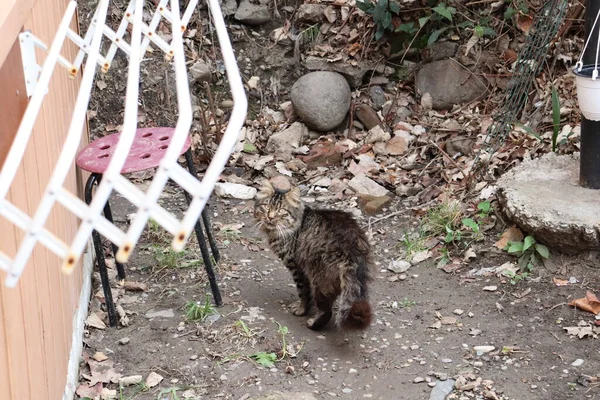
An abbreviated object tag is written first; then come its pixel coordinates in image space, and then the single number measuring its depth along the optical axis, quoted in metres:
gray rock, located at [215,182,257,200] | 6.62
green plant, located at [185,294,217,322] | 4.79
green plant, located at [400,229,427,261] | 5.57
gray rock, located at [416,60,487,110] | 7.45
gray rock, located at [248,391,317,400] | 4.04
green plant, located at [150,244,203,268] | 5.42
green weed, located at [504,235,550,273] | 5.12
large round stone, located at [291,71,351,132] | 7.33
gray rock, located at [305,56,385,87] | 7.71
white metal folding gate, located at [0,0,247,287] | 1.51
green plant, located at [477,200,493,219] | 5.65
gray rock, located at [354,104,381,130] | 7.50
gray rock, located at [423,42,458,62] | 7.57
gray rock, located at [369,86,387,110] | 7.71
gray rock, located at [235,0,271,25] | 8.07
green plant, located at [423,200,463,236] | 5.63
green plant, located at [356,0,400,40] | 7.55
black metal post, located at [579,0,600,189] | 4.97
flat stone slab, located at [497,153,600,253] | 4.91
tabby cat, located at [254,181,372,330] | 4.29
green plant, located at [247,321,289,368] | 4.34
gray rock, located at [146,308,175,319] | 4.87
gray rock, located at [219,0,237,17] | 8.09
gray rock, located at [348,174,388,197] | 6.50
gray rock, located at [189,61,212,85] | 7.65
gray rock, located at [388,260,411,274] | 5.44
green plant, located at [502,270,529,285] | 5.09
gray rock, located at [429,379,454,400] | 4.09
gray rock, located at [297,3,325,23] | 8.05
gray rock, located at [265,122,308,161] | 7.31
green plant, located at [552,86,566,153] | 5.88
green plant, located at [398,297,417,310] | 5.01
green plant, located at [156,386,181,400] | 4.05
